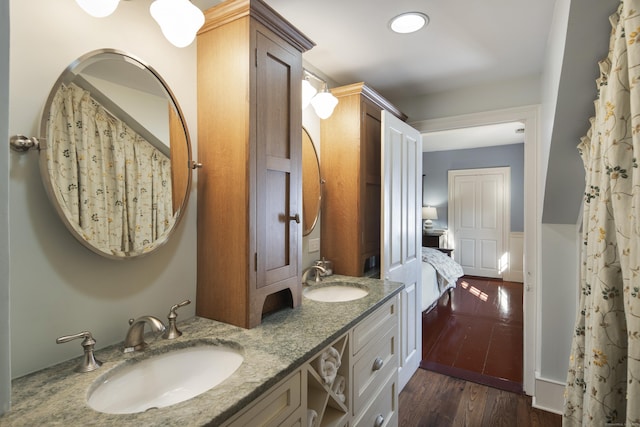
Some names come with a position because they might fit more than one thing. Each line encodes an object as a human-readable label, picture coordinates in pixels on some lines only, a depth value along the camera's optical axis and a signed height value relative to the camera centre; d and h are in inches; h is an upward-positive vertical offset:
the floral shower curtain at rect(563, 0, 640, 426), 33.0 -4.0
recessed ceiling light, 65.4 +39.7
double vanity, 30.2 -19.0
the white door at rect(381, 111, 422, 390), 87.3 -4.9
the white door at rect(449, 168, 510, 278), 227.0 -6.3
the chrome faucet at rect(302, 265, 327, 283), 80.3 -16.0
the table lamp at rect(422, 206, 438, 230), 243.2 -2.8
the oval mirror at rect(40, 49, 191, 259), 37.9 +7.4
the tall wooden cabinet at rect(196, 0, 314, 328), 49.6 +8.5
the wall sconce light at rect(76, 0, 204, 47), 41.9 +25.5
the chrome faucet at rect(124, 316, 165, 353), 41.3 -16.1
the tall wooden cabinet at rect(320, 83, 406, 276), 86.2 +9.0
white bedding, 142.4 -32.2
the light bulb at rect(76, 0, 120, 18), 36.9 +23.9
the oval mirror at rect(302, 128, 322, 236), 84.0 +6.6
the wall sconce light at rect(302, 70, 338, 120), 73.2 +25.4
